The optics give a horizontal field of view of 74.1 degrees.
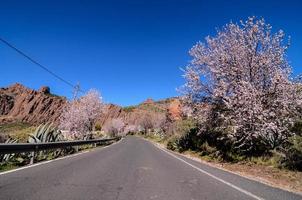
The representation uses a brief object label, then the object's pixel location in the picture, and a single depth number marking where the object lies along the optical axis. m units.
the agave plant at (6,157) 8.18
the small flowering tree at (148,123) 82.57
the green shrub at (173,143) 20.63
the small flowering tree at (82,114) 28.99
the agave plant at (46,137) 10.63
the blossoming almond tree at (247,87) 9.30
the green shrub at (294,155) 7.53
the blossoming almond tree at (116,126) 77.01
